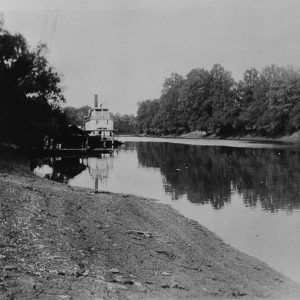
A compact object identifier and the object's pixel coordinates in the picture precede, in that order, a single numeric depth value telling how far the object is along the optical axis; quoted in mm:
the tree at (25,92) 35938
